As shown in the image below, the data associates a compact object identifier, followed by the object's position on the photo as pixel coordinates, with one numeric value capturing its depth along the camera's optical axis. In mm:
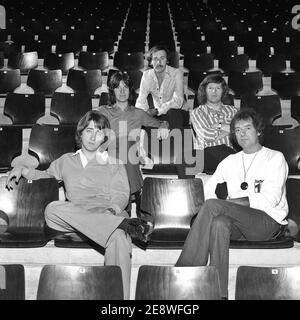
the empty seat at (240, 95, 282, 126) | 4375
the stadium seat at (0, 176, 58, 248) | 3037
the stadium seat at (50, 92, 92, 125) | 4402
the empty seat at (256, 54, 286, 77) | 5691
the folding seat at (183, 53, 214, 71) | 5656
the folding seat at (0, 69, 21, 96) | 5184
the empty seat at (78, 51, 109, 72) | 5848
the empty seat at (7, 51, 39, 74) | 5867
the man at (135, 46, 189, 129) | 4160
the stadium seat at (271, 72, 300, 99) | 5004
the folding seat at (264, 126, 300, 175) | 3629
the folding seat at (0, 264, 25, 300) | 2238
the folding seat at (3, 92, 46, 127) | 4434
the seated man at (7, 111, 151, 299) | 2674
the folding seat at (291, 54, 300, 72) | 5632
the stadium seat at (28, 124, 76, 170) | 3680
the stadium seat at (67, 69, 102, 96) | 5121
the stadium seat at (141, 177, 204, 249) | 3127
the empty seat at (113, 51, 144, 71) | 5711
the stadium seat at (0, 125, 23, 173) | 3689
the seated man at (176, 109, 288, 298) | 2643
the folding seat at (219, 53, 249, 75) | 5633
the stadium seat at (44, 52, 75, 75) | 5836
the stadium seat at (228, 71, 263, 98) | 5016
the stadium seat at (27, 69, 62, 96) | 5137
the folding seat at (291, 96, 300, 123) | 4398
